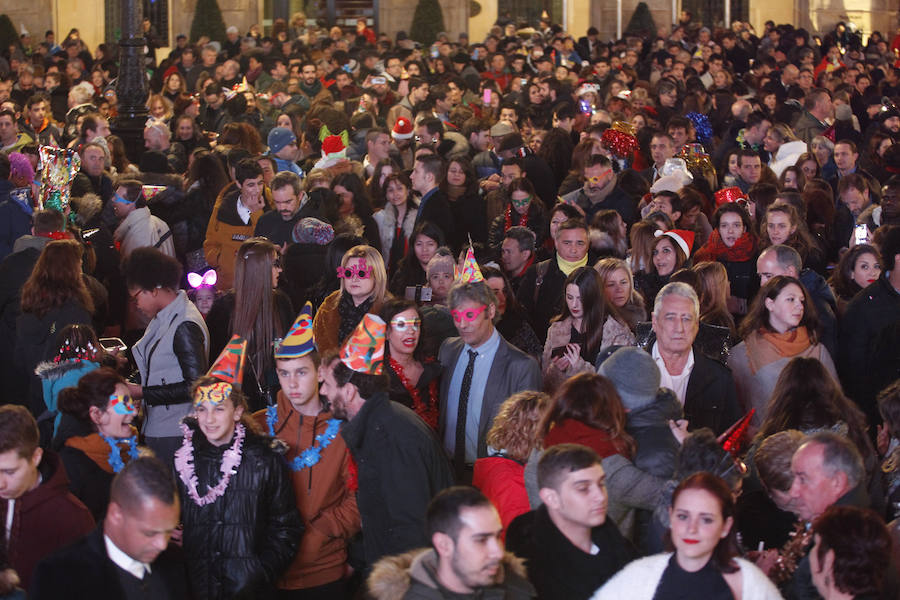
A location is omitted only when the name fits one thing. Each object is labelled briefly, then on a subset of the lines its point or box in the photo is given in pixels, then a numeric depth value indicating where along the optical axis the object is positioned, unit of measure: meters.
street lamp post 26.52
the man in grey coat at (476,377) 12.07
